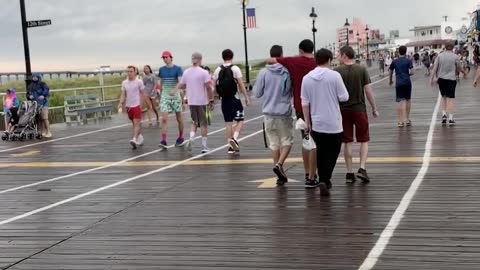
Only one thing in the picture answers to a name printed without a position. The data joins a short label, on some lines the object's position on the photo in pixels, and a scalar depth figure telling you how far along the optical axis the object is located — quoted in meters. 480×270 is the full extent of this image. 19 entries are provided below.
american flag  39.62
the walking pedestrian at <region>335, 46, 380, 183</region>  8.49
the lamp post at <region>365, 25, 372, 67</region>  84.62
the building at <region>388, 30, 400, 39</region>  163.62
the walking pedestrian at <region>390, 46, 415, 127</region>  14.89
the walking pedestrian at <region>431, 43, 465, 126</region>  14.51
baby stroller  16.78
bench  21.70
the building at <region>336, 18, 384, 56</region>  108.06
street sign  19.08
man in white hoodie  7.75
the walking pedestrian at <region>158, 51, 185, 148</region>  13.49
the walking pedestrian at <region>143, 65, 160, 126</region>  18.94
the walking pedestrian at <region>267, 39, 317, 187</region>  8.39
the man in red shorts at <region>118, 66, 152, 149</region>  13.73
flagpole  38.97
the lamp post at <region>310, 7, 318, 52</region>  45.47
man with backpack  11.82
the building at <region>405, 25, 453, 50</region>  132.62
